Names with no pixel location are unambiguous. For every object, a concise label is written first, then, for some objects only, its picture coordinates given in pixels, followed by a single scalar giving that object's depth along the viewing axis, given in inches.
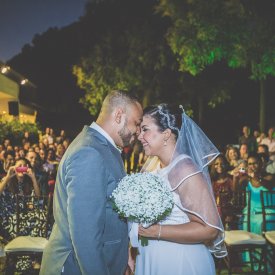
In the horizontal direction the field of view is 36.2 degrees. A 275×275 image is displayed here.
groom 97.6
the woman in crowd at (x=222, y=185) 249.4
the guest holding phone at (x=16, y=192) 237.6
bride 119.3
